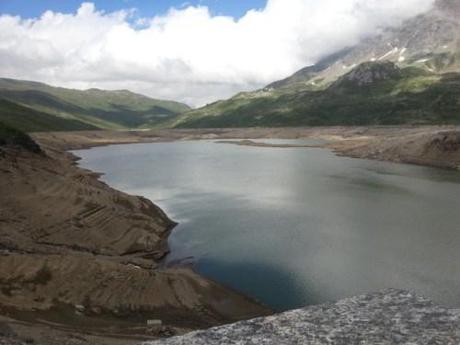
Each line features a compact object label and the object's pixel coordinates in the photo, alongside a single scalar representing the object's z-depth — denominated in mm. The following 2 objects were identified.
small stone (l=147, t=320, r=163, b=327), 31141
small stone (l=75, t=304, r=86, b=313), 32988
